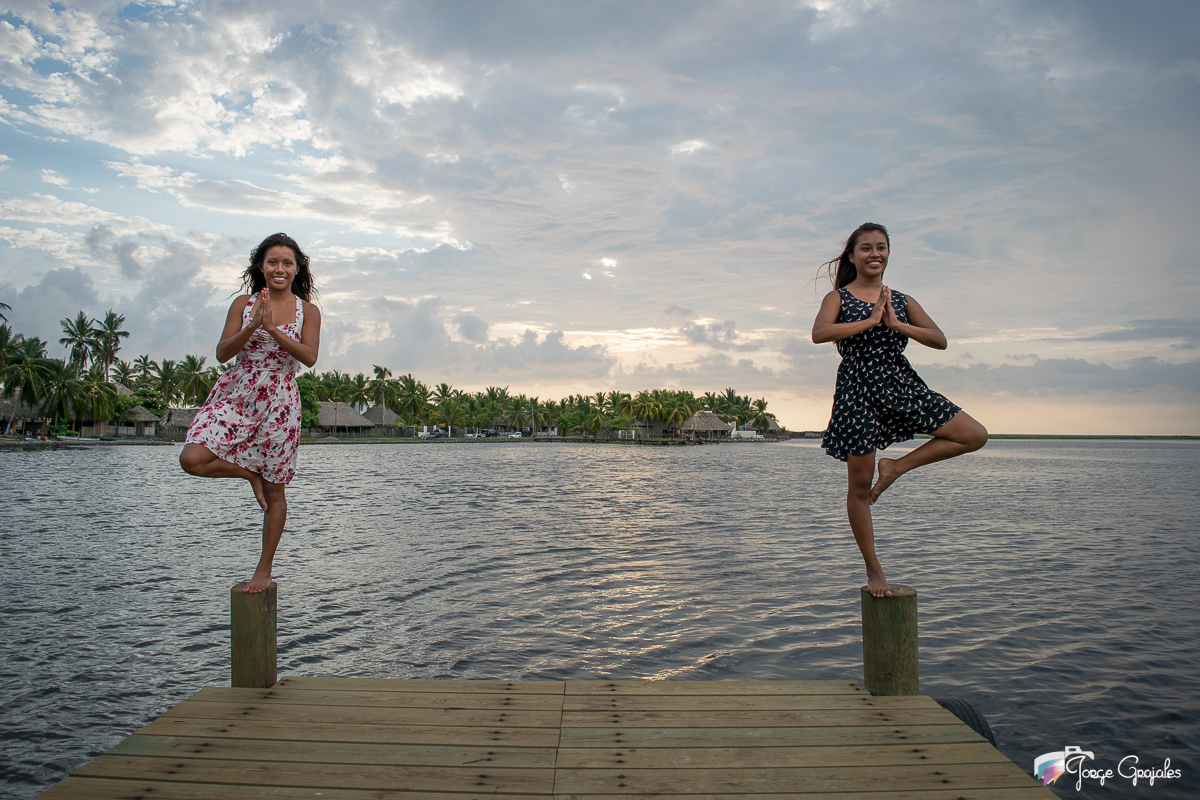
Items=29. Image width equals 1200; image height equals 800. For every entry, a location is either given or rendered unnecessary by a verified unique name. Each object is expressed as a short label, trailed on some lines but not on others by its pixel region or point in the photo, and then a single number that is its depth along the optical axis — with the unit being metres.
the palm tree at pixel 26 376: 51.53
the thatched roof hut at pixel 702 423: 118.56
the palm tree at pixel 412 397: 101.75
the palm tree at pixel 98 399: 63.97
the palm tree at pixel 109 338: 74.12
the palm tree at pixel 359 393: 97.94
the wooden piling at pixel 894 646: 3.60
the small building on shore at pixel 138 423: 73.50
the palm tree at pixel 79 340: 70.62
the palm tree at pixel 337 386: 96.32
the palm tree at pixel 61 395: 56.88
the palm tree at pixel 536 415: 125.09
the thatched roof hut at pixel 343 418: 88.12
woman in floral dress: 3.59
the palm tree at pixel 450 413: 110.94
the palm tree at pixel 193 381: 77.75
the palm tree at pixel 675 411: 117.31
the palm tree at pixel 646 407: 116.84
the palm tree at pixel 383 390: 99.56
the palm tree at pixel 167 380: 82.56
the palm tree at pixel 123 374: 90.88
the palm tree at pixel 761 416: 154.25
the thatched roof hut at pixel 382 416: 97.72
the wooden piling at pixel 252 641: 3.54
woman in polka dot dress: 3.56
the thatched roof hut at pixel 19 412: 59.69
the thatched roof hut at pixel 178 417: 80.06
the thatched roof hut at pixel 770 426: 154.11
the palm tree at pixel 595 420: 121.38
